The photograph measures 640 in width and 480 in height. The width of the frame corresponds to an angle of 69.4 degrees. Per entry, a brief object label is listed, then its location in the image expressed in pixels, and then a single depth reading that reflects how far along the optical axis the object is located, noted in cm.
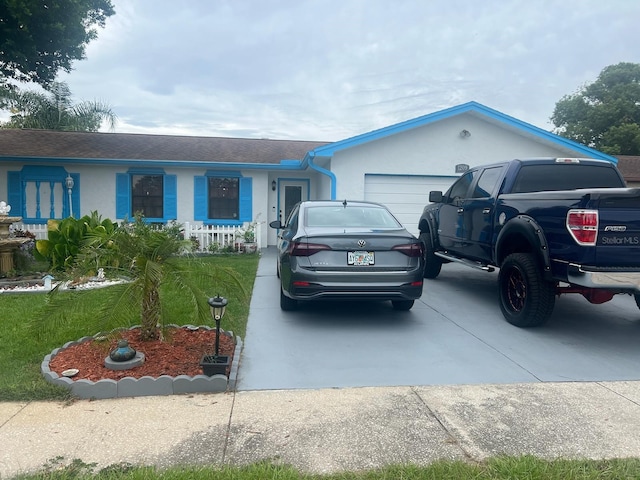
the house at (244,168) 1194
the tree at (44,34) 1195
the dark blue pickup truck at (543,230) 459
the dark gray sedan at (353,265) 546
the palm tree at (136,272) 402
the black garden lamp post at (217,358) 398
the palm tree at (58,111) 2177
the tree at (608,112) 2922
